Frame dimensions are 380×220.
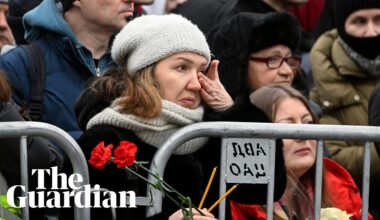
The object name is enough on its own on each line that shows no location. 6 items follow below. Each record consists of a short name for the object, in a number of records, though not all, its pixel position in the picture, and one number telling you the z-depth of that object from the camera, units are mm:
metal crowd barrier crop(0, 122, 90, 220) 7750
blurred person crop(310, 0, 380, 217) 12552
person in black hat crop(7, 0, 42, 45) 11679
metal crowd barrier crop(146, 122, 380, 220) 8073
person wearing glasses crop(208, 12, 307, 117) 11179
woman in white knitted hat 8408
